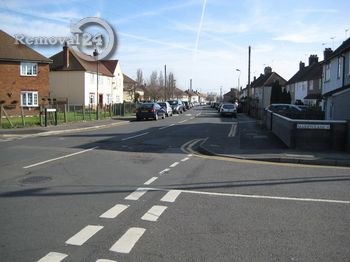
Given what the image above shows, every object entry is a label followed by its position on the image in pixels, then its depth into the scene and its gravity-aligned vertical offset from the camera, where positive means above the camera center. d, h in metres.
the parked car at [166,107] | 46.41 -1.07
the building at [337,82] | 20.98 +1.23
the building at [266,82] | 92.75 +3.57
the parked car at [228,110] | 48.16 -1.34
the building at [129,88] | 96.38 +1.91
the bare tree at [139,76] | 127.62 +5.99
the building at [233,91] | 166.02 +2.53
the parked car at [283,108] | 29.83 -0.71
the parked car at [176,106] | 59.16 -1.21
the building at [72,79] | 57.53 +2.36
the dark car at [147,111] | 39.44 -1.25
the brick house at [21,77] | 42.72 +1.85
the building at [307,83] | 59.66 +2.34
